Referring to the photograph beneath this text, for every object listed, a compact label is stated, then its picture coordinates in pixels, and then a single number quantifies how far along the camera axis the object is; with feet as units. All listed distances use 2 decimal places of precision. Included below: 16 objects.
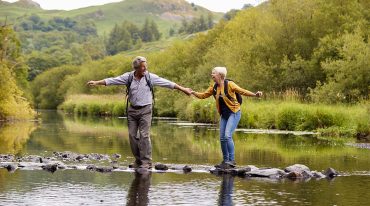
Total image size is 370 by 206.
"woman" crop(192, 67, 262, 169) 54.60
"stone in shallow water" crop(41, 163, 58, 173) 54.29
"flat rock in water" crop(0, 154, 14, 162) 60.80
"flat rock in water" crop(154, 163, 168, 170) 54.60
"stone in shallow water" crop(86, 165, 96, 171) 54.63
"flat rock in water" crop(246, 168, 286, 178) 50.88
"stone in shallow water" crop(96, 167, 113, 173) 53.78
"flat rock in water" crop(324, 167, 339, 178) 51.30
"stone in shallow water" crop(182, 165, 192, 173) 54.37
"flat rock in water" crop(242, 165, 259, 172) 52.12
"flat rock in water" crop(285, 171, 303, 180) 50.56
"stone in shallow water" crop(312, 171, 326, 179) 50.98
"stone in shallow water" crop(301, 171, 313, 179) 50.96
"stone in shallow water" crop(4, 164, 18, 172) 53.58
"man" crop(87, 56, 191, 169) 54.65
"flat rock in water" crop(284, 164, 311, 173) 51.26
